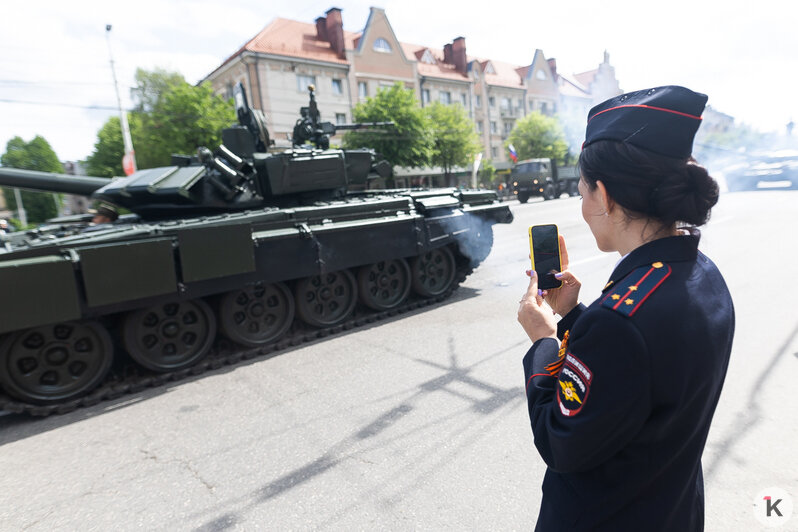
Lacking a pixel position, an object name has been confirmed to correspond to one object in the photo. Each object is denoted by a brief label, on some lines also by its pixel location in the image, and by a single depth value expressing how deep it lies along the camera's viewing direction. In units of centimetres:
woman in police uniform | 99
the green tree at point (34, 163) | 5978
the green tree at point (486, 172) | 3719
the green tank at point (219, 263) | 432
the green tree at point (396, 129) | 2600
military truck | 2542
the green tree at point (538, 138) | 3822
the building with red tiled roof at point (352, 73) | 2916
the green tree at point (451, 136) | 3082
